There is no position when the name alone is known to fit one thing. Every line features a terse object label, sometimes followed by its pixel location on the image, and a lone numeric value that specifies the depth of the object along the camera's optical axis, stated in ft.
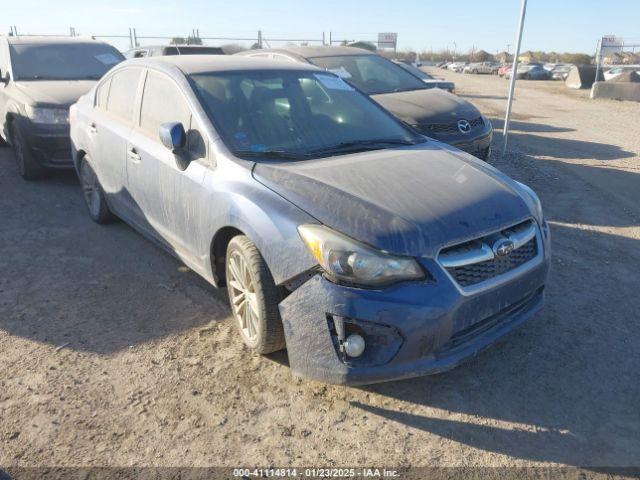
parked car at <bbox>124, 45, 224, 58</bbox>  39.78
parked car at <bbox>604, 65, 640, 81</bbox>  89.51
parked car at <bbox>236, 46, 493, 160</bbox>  20.92
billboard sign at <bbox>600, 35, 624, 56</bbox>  71.81
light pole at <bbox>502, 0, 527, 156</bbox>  24.77
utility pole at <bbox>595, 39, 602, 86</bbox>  68.54
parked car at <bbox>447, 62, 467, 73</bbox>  213.73
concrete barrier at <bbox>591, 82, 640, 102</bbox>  62.64
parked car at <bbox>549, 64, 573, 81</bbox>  135.37
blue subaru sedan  8.53
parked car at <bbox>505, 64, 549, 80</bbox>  137.69
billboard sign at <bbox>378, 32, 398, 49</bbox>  93.81
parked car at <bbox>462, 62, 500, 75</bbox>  193.04
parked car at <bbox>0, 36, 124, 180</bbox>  21.34
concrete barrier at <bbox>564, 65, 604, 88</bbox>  86.79
